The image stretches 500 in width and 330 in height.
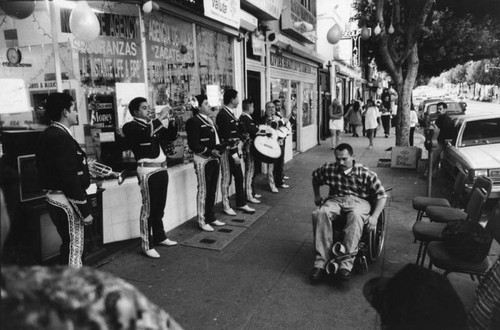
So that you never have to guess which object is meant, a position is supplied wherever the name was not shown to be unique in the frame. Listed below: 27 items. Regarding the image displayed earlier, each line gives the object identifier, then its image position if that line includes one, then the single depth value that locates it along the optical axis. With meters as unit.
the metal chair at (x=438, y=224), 4.17
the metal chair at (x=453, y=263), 3.47
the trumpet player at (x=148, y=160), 4.95
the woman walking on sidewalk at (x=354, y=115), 17.92
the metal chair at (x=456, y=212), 4.43
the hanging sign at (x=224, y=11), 7.12
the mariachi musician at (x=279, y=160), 8.14
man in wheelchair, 4.35
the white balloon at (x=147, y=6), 5.48
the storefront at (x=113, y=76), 5.04
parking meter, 7.28
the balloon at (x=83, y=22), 4.35
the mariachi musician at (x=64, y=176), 3.64
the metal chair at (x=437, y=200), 5.27
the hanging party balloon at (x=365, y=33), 10.45
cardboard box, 10.69
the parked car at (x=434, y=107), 17.83
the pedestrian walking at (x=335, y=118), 13.93
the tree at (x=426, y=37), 11.01
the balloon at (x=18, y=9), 3.51
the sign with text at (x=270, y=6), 9.07
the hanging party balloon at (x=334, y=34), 9.77
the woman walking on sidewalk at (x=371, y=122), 14.80
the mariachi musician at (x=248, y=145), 7.20
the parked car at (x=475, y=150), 6.64
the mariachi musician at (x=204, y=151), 5.94
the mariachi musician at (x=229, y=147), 6.63
